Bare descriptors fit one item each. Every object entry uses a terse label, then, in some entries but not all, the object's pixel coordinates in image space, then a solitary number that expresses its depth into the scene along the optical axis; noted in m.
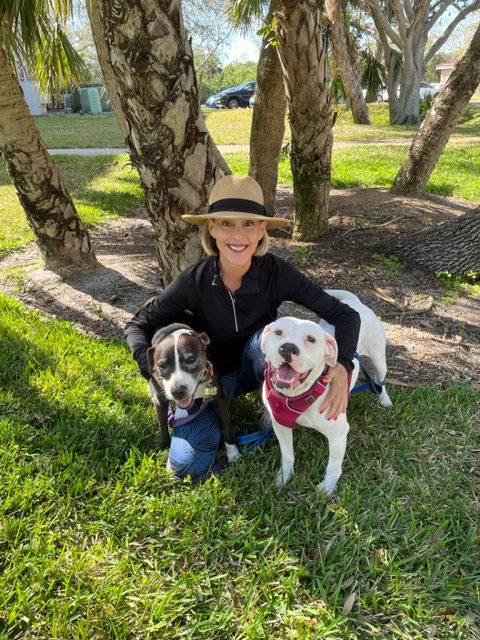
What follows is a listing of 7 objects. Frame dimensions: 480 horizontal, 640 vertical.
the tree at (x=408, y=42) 18.05
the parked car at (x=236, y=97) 35.00
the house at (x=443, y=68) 51.87
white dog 2.09
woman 2.58
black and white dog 2.44
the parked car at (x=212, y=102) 35.88
